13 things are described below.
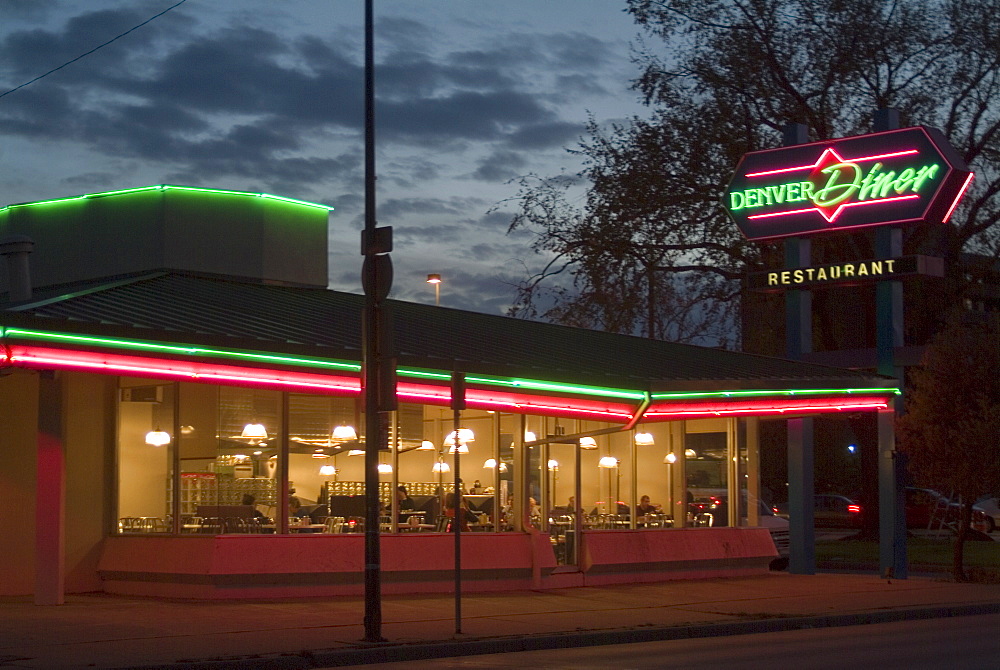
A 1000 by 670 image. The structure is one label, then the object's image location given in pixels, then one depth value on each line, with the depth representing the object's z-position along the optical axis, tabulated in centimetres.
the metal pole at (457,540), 1507
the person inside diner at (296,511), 2054
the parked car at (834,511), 5134
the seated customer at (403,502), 2145
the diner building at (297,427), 1811
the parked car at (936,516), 4350
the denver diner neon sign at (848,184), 2477
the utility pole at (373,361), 1469
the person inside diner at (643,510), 2500
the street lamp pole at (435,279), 3803
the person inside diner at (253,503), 2013
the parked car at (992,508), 4785
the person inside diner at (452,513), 2217
